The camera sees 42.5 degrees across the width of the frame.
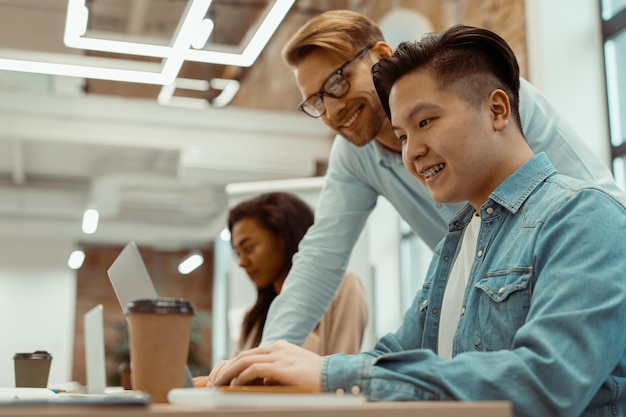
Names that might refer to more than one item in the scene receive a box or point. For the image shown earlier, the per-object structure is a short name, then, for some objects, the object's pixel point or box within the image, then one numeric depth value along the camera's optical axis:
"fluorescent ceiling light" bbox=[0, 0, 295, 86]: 2.64
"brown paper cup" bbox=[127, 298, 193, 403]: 0.96
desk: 0.69
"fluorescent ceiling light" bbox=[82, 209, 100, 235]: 9.44
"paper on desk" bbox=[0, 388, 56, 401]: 1.34
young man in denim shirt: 0.99
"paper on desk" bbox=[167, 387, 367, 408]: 0.75
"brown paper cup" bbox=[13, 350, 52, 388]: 1.78
